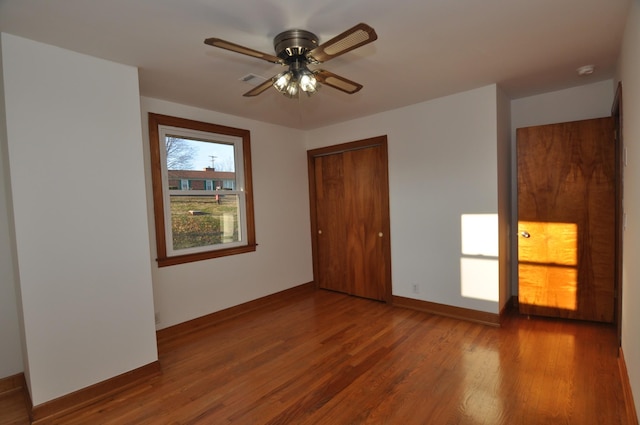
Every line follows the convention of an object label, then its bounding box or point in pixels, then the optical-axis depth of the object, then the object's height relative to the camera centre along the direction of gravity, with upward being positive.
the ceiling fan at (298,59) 1.78 +0.84
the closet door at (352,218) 4.13 -0.27
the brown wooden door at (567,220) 3.05 -0.31
